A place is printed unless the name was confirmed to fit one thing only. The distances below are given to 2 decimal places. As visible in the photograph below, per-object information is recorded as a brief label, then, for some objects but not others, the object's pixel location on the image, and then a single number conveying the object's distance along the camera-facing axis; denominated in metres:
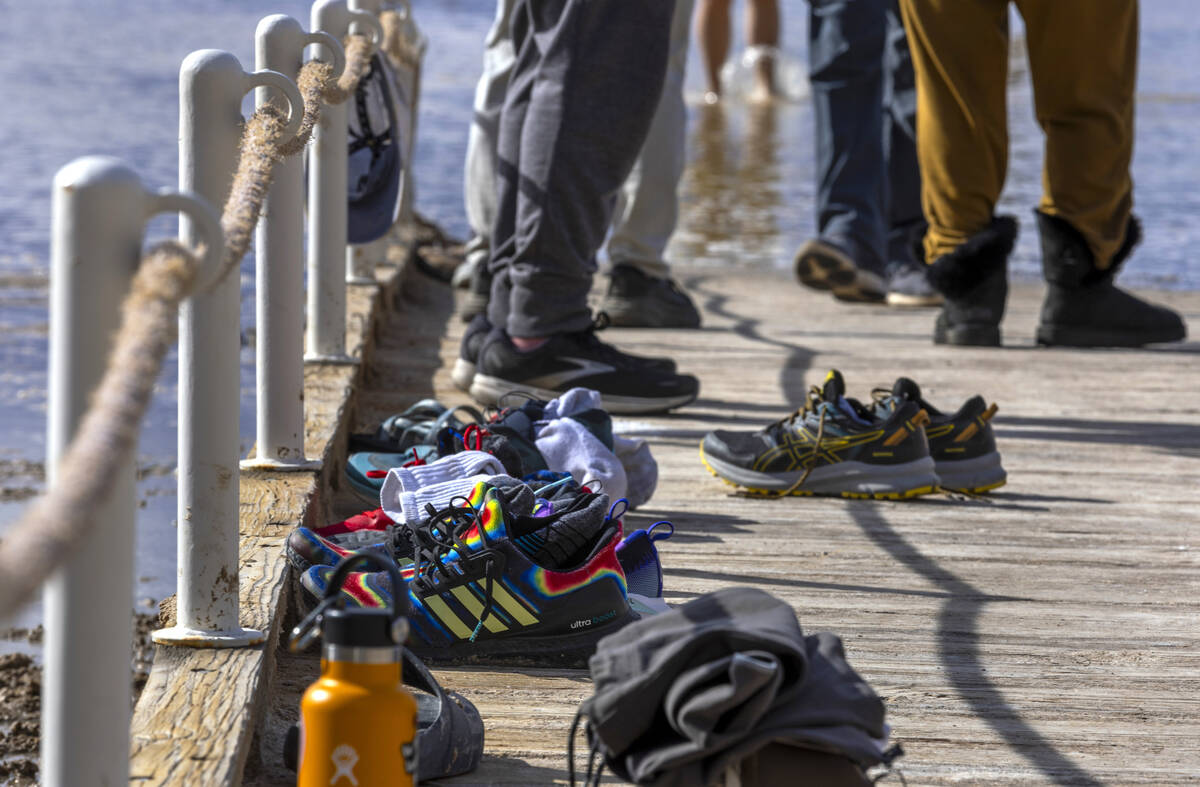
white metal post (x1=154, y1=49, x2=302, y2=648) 4.98
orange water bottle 4.11
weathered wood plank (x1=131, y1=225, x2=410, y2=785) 4.57
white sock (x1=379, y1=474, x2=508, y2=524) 5.32
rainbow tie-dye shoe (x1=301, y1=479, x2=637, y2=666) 5.14
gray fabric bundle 4.32
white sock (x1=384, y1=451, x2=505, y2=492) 5.40
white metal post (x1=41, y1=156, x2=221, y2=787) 3.66
